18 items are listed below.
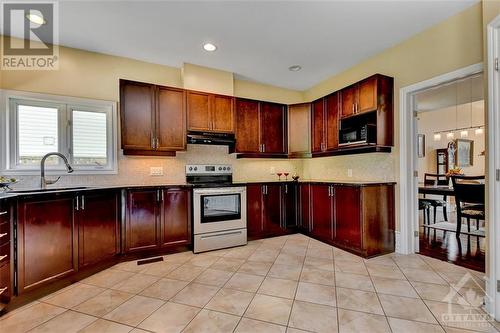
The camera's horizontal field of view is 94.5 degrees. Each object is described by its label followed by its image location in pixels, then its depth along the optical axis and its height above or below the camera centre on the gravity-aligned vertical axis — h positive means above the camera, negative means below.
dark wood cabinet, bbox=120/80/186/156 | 3.19 +0.70
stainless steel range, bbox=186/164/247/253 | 3.30 -0.73
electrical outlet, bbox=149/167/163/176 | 3.56 -0.06
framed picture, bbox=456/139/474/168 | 6.38 +0.29
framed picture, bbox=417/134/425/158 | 6.76 +0.58
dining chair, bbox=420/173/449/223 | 4.38 -0.45
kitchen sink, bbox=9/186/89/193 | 2.58 -0.25
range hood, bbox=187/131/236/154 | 3.58 +0.45
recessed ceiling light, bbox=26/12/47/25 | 2.53 +1.67
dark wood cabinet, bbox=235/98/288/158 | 4.01 +0.68
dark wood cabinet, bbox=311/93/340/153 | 3.73 +0.71
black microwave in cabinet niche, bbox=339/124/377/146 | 3.12 +0.43
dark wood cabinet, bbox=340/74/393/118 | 3.08 +0.98
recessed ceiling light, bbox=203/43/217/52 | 3.13 +1.65
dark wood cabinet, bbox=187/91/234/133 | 3.58 +0.87
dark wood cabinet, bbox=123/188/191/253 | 2.99 -0.70
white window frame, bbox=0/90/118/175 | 2.78 +0.53
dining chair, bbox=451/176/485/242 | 3.48 -0.52
